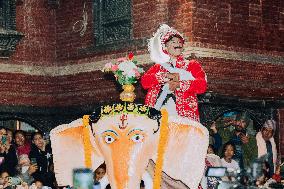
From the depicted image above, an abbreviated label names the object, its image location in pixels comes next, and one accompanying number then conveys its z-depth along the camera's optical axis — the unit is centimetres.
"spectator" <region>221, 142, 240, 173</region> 1138
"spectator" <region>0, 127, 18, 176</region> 1257
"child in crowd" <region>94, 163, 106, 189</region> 1038
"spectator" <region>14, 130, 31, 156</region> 1297
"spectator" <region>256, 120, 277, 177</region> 1238
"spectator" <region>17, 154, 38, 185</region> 1231
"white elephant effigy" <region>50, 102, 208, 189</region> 715
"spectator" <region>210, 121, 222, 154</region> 1262
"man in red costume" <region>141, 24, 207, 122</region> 802
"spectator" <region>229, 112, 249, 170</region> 1279
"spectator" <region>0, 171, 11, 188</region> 1169
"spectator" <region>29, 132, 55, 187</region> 1252
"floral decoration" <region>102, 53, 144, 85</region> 750
